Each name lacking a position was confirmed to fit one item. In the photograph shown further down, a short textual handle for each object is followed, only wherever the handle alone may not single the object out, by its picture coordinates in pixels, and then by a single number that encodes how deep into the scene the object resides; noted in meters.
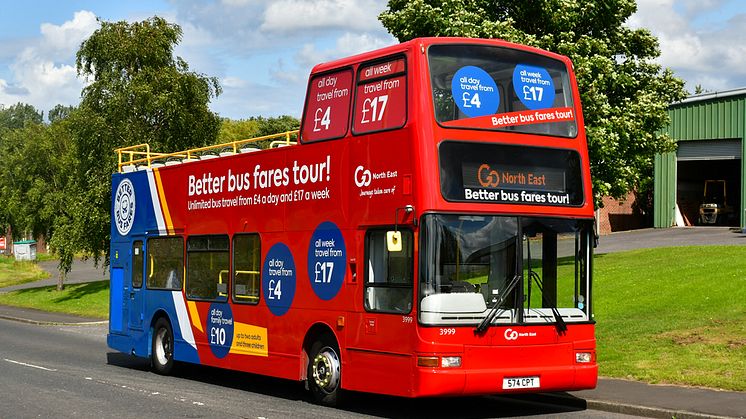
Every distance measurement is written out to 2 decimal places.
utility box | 87.19
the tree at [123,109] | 44.41
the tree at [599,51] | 32.25
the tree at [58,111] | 158.98
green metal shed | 45.59
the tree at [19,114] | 182.88
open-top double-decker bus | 12.27
